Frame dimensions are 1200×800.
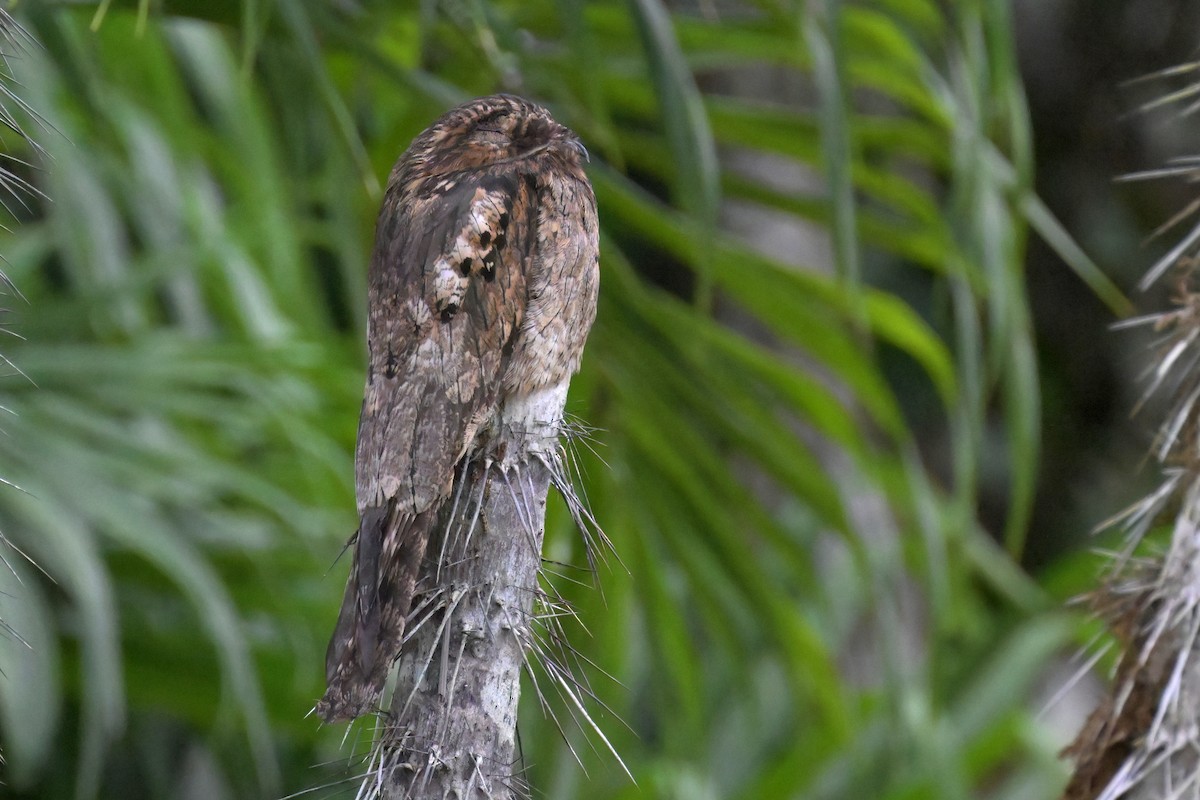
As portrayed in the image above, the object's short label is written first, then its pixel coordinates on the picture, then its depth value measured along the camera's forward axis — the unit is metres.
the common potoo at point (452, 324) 9.81
